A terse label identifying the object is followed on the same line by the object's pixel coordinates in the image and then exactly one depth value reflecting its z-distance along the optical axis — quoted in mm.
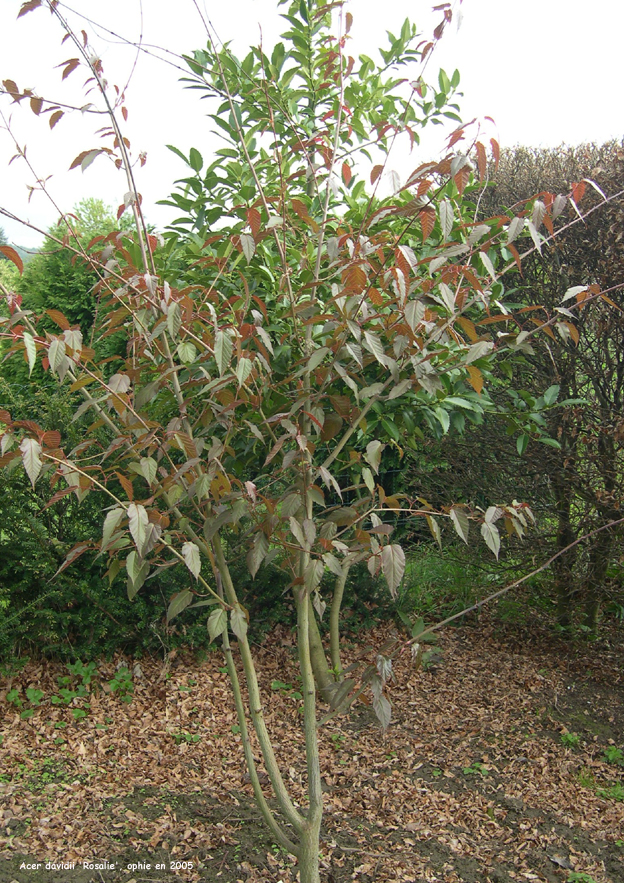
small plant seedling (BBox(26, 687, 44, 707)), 3346
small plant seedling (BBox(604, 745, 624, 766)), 3088
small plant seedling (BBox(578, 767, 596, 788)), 2906
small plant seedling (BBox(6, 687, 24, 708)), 3327
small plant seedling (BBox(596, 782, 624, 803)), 2826
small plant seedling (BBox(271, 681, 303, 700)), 3531
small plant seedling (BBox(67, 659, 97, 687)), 3525
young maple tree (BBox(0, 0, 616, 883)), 1658
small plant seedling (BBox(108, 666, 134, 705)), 3468
